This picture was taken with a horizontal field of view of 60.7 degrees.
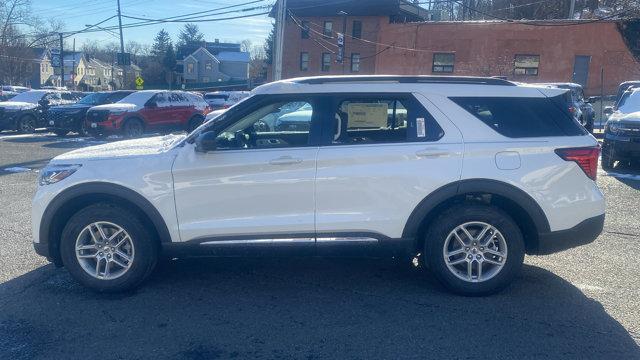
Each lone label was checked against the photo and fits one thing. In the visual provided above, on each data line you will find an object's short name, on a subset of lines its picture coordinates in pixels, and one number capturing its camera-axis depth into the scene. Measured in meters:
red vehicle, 18.25
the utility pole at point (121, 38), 34.88
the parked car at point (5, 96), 29.72
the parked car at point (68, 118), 19.70
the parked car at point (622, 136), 10.97
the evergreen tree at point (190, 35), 101.76
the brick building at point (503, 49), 33.44
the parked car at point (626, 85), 15.14
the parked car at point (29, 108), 20.89
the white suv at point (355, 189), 4.62
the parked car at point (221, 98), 28.17
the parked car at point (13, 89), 39.27
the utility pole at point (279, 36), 19.44
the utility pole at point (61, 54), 43.04
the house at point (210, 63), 80.31
